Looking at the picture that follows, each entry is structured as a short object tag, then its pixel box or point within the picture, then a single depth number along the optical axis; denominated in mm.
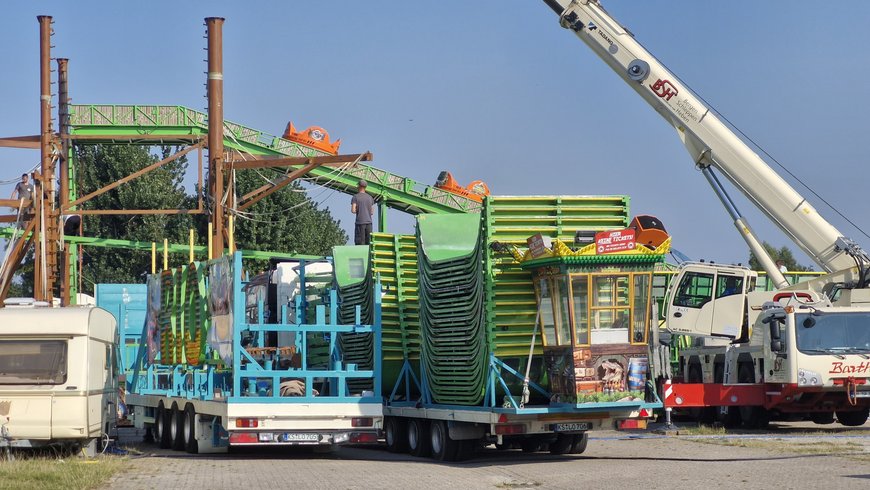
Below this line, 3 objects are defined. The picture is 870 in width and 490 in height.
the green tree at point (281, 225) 54812
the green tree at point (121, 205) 58375
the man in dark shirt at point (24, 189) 34531
